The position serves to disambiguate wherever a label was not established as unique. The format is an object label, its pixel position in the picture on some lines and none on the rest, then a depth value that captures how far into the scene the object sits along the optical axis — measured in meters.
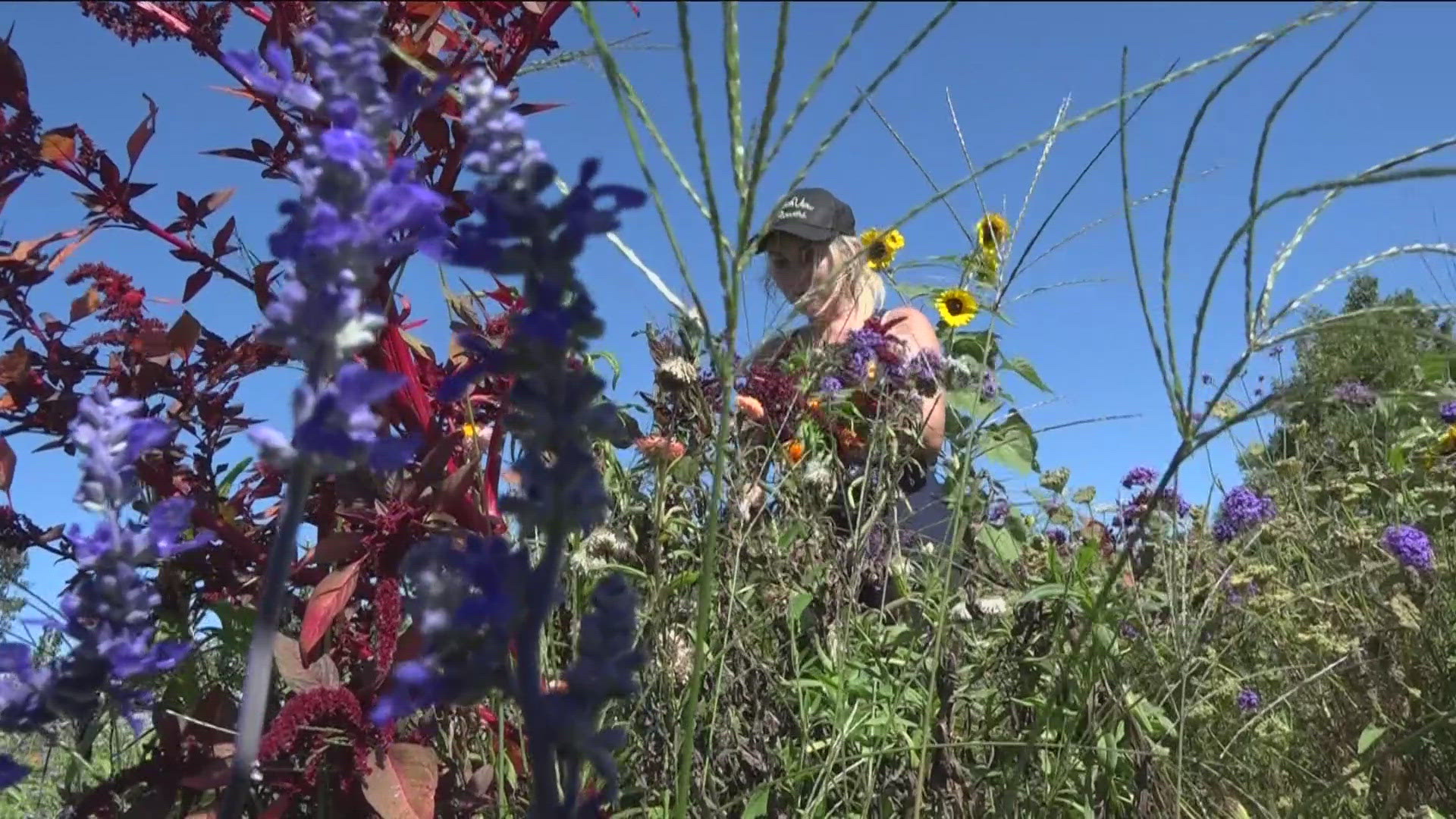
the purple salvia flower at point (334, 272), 0.71
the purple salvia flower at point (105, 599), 0.92
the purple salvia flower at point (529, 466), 0.70
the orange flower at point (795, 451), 2.34
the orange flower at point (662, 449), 1.90
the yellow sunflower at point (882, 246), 1.18
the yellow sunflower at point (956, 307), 3.17
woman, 2.82
